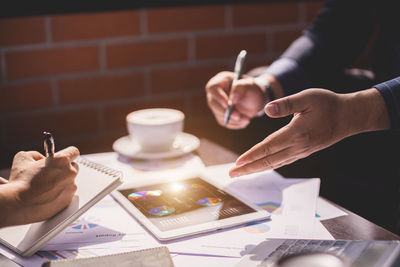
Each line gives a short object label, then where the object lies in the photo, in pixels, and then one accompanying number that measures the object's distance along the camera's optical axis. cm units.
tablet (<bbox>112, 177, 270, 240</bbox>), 77
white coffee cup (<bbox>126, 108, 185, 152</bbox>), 112
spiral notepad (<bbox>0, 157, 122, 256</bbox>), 71
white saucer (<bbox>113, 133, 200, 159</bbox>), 111
